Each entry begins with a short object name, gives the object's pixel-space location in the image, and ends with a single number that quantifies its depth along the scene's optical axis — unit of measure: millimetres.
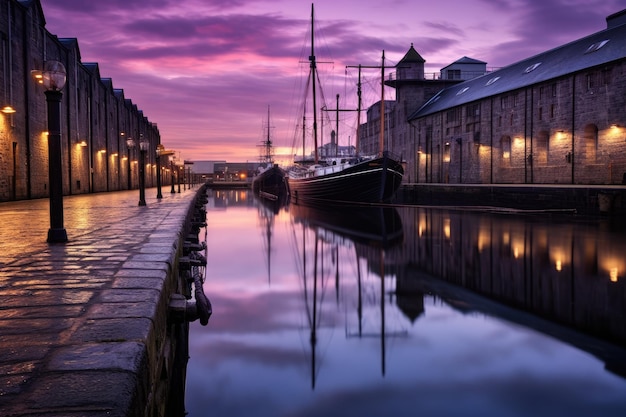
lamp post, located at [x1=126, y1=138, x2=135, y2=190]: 50531
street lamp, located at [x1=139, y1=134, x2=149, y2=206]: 18441
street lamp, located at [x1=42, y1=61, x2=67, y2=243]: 7602
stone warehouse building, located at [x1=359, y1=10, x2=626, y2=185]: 33188
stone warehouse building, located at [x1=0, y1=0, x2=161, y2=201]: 22250
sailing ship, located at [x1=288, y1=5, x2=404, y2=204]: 33969
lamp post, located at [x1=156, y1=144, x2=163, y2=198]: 25336
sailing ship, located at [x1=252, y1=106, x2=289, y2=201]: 66688
